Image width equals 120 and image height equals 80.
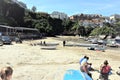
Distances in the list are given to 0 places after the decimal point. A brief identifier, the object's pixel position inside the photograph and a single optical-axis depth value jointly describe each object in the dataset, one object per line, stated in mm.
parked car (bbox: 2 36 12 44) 15620
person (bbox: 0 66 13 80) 1601
